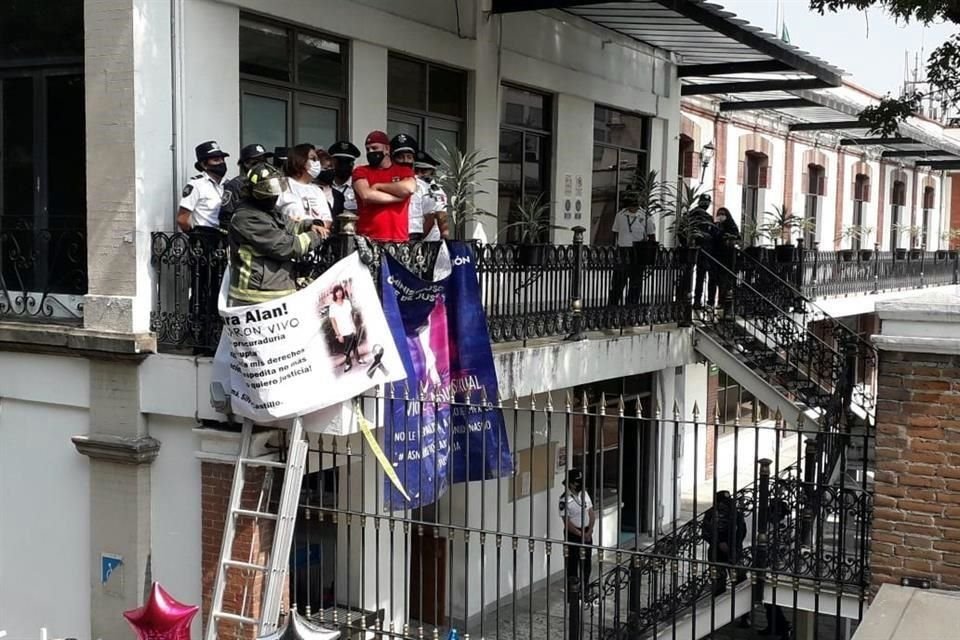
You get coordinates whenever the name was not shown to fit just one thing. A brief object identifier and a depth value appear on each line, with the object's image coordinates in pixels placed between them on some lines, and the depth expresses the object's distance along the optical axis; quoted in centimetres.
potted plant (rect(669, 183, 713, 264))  1353
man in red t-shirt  845
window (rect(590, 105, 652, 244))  1541
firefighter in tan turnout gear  691
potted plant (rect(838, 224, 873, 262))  2633
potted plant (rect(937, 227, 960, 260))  3491
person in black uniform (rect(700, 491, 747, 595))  596
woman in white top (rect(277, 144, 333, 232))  775
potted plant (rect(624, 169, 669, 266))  1254
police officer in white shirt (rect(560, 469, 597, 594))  1114
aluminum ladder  696
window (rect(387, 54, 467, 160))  1133
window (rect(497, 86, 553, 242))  1329
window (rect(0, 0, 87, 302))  902
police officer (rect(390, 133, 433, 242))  920
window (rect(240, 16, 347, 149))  946
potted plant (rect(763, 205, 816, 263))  1655
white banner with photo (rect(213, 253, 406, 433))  681
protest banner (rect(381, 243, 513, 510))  759
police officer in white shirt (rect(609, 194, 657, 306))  1253
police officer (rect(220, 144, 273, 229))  780
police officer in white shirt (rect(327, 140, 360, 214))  905
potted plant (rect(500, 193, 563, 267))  1051
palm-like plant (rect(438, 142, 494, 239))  1002
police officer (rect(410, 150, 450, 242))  914
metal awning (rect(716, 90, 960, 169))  1808
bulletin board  1338
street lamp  1712
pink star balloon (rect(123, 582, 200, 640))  657
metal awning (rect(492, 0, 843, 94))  1223
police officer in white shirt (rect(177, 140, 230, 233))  816
